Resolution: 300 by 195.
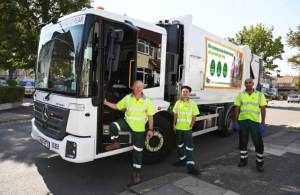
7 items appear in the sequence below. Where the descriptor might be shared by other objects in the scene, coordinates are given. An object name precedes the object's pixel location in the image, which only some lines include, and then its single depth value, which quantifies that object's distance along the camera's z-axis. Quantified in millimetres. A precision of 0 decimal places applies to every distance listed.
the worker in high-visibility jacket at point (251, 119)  4086
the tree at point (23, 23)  12430
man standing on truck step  3402
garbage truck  3172
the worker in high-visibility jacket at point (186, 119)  3891
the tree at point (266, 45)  28938
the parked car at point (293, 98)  34125
